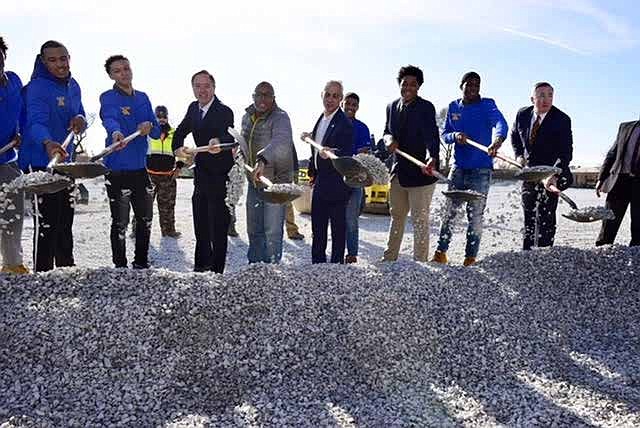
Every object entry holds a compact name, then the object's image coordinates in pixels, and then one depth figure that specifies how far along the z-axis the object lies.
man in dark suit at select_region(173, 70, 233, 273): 4.07
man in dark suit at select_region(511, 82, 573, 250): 4.44
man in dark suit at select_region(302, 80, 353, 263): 4.11
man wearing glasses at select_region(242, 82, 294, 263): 4.04
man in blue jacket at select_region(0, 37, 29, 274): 3.63
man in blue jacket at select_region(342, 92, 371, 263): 4.93
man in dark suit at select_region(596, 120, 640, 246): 4.91
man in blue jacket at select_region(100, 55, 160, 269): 3.96
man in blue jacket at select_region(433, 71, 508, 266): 4.46
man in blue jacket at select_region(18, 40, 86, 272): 3.62
